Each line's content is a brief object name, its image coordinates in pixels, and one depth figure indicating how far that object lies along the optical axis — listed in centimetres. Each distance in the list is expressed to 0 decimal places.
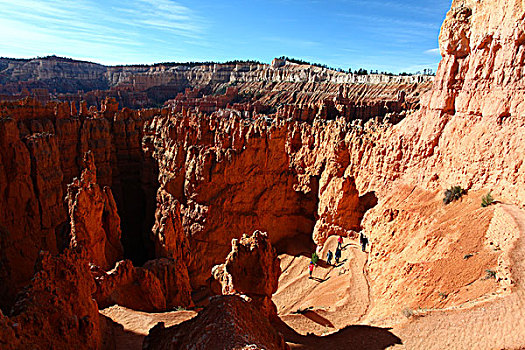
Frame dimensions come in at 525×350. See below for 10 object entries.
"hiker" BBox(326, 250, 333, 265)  2092
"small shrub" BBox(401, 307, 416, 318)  1065
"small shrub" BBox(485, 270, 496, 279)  1081
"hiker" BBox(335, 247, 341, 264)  2083
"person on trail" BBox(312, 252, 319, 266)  2124
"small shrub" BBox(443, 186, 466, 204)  1641
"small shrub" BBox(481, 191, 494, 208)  1452
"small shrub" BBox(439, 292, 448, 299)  1156
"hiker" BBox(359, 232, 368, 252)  2032
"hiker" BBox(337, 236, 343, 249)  2179
